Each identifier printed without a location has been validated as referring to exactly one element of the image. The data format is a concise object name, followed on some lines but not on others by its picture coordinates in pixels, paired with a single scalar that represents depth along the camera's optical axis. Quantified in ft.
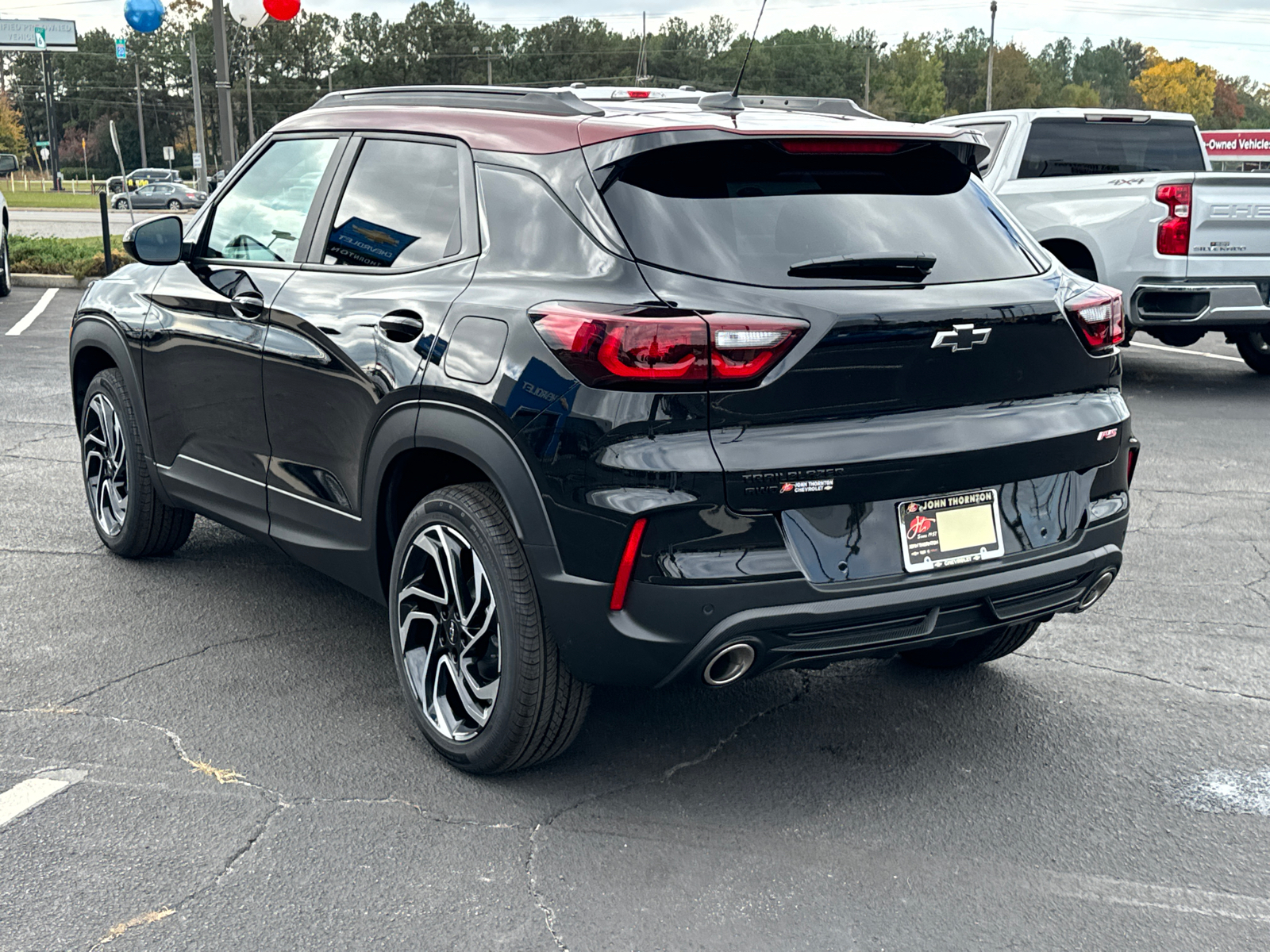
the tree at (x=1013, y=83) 417.90
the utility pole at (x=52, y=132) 222.69
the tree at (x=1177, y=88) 412.98
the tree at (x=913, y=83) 367.06
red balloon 47.09
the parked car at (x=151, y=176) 199.82
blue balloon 58.65
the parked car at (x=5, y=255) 49.08
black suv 9.86
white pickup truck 30.32
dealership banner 104.22
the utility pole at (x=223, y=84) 49.60
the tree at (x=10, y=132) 290.15
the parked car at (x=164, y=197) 167.32
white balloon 47.65
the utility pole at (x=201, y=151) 102.78
